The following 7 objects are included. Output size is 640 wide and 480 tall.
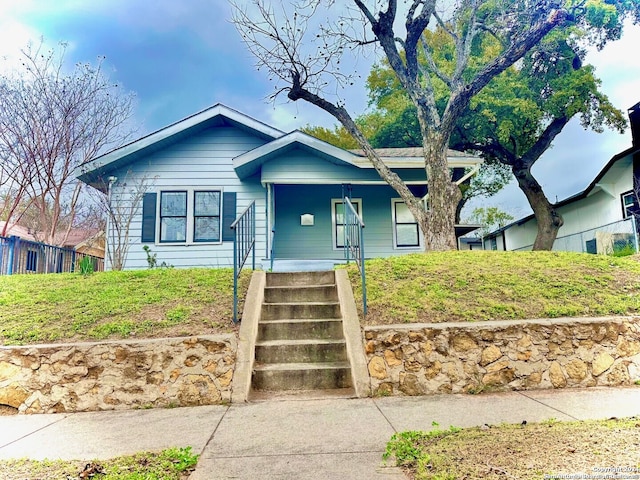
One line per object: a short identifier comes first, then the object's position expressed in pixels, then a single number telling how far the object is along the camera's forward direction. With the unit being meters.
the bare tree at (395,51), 8.75
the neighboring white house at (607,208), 13.88
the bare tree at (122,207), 9.59
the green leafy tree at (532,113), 15.17
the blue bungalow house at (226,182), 9.72
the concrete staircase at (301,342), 4.38
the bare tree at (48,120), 11.27
